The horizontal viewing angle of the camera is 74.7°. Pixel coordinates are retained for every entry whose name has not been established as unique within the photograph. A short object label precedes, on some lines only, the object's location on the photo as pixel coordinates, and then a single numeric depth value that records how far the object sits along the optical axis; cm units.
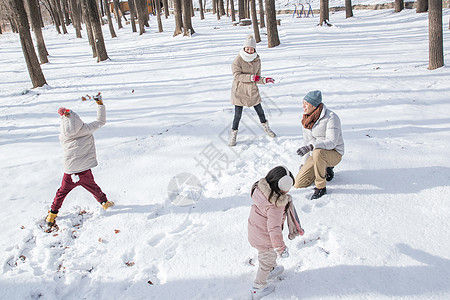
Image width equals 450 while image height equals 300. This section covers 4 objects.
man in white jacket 364
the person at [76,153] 363
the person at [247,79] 494
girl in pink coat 239
